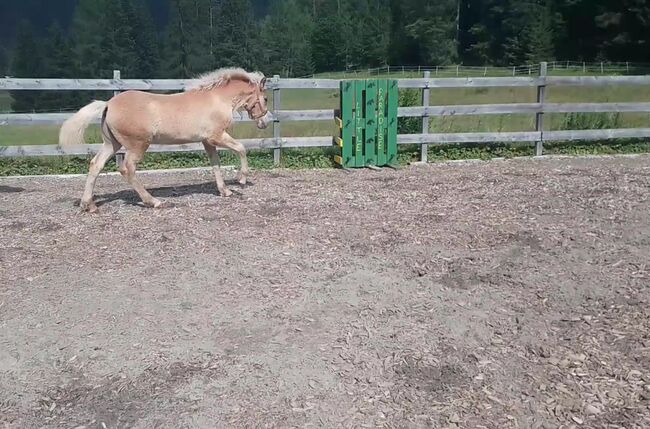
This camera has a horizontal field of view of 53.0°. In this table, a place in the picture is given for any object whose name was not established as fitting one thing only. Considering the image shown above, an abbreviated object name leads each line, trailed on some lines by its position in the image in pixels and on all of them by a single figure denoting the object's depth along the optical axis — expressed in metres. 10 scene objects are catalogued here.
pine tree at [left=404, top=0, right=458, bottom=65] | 64.81
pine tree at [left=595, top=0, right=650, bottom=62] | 43.31
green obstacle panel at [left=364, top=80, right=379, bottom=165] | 10.81
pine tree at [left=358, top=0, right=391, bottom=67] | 67.19
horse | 7.42
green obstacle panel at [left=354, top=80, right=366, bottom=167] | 10.73
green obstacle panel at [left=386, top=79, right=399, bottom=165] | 10.95
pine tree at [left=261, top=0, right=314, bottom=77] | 46.83
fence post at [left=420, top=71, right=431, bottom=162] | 11.37
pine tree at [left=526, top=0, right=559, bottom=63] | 51.59
